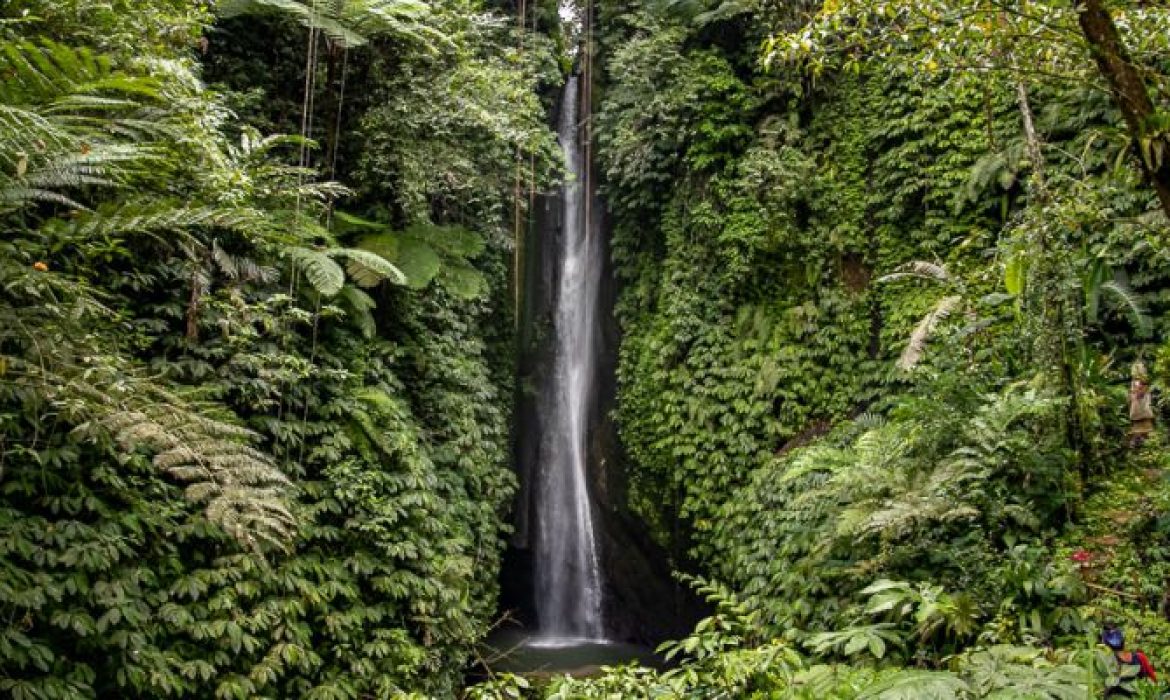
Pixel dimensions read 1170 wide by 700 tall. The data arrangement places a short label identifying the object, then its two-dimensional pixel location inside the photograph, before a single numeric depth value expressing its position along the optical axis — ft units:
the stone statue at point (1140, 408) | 19.77
